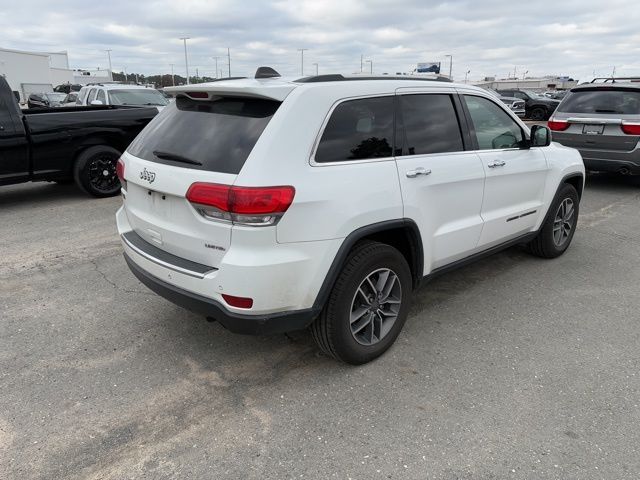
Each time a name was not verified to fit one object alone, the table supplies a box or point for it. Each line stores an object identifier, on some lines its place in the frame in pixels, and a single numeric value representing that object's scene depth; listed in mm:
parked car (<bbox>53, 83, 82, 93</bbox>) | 47219
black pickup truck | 6879
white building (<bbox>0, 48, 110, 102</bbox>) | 54531
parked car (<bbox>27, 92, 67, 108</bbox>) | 26672
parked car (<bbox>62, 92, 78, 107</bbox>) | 18228
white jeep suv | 2600
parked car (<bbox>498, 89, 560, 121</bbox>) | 25641
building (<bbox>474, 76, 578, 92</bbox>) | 80125
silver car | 8039
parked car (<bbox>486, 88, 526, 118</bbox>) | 25594
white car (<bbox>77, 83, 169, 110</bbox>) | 12469
